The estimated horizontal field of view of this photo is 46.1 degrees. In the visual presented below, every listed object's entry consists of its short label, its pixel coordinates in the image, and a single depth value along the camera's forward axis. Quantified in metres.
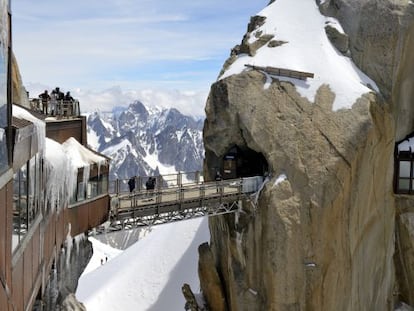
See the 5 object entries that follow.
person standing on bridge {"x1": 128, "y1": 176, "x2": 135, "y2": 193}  29.04
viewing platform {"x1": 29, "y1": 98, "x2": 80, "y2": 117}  23.48
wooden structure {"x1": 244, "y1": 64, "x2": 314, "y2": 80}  32.19
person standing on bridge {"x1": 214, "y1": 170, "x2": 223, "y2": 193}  31.96
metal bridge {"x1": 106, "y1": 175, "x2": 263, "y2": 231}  24.47
